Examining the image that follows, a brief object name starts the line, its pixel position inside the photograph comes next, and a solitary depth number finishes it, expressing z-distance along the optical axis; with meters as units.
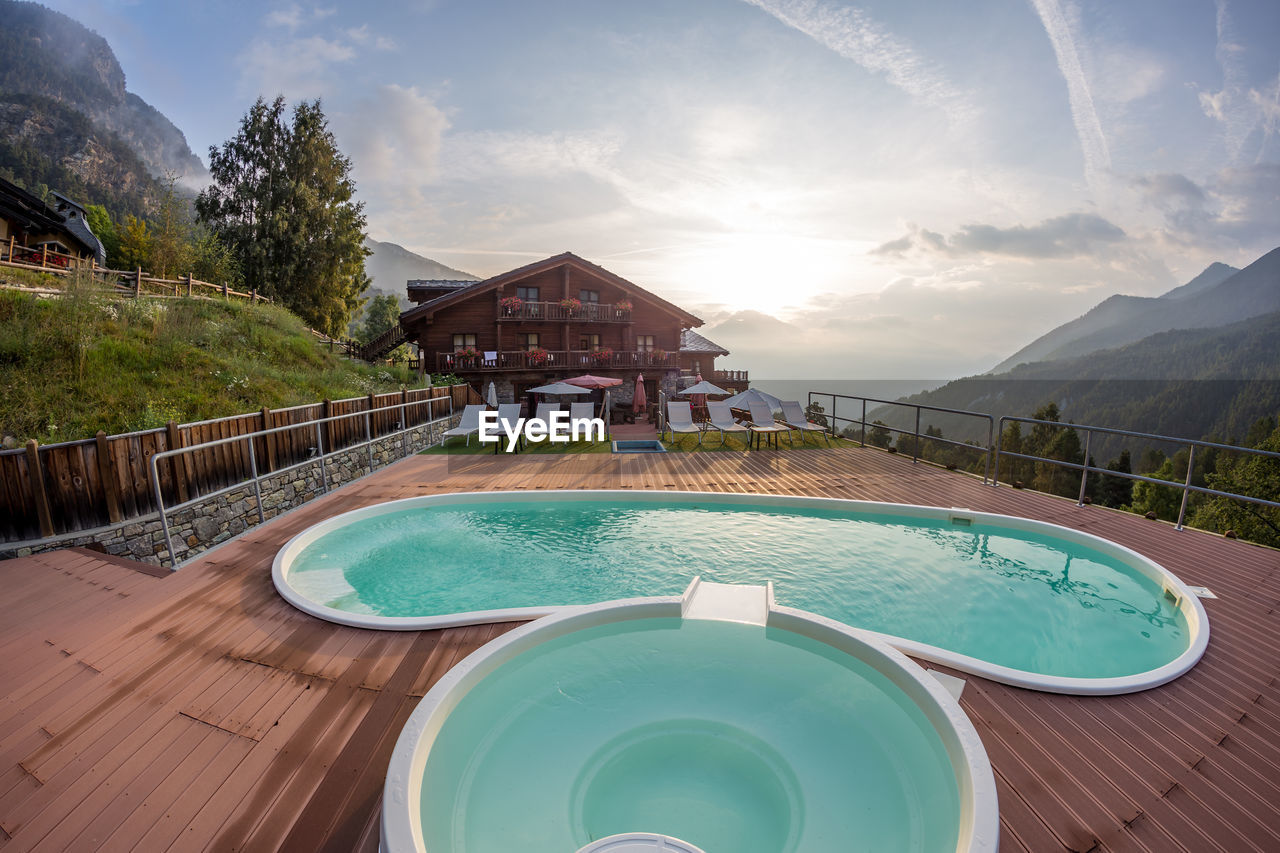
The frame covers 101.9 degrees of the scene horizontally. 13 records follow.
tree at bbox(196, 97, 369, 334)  26.02
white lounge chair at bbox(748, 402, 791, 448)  12.26
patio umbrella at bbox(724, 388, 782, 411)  13.68
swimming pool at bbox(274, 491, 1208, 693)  4.21
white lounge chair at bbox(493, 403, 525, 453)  12.01
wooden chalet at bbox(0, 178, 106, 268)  21.55
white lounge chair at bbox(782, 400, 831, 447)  12.51
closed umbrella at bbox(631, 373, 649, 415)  19.86
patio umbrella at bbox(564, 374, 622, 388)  17.76
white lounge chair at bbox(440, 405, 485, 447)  12.62
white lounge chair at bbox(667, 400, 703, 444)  12.70
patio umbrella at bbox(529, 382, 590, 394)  15.48
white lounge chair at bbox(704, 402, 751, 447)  12.68
